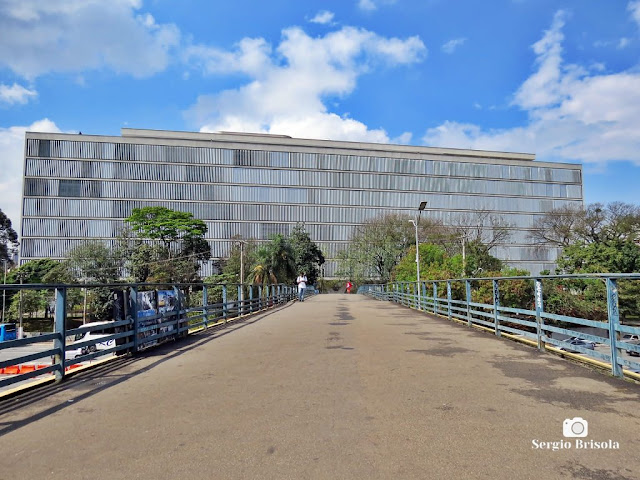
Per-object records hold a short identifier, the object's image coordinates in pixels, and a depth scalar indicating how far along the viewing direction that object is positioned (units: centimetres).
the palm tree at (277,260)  5006
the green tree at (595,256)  3103
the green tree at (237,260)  6531
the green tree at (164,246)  5725
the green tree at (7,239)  7275
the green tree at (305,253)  7269
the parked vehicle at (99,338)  686
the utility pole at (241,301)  1778
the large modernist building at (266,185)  7706
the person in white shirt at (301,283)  3015
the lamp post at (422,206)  3602
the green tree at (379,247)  6034
